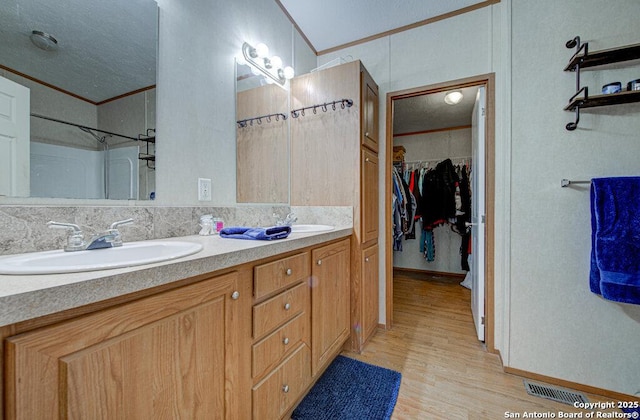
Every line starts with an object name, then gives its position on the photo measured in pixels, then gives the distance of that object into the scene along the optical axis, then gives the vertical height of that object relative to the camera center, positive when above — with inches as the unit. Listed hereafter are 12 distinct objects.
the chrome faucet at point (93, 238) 32.9 -3.8
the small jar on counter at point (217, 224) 54.1 -2.9
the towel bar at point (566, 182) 56.3 +6.0
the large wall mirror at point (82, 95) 32.8 +16.9
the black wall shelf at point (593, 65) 52.0 +30.8
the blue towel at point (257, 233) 43.1 -4.0
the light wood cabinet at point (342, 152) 71.2 +16.7
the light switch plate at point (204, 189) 53.9 +4.4
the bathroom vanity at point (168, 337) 18.0 -12.2
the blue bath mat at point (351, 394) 51.5 -40.0
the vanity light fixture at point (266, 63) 67.4 +40.9
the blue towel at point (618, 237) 50.4 -5.3
